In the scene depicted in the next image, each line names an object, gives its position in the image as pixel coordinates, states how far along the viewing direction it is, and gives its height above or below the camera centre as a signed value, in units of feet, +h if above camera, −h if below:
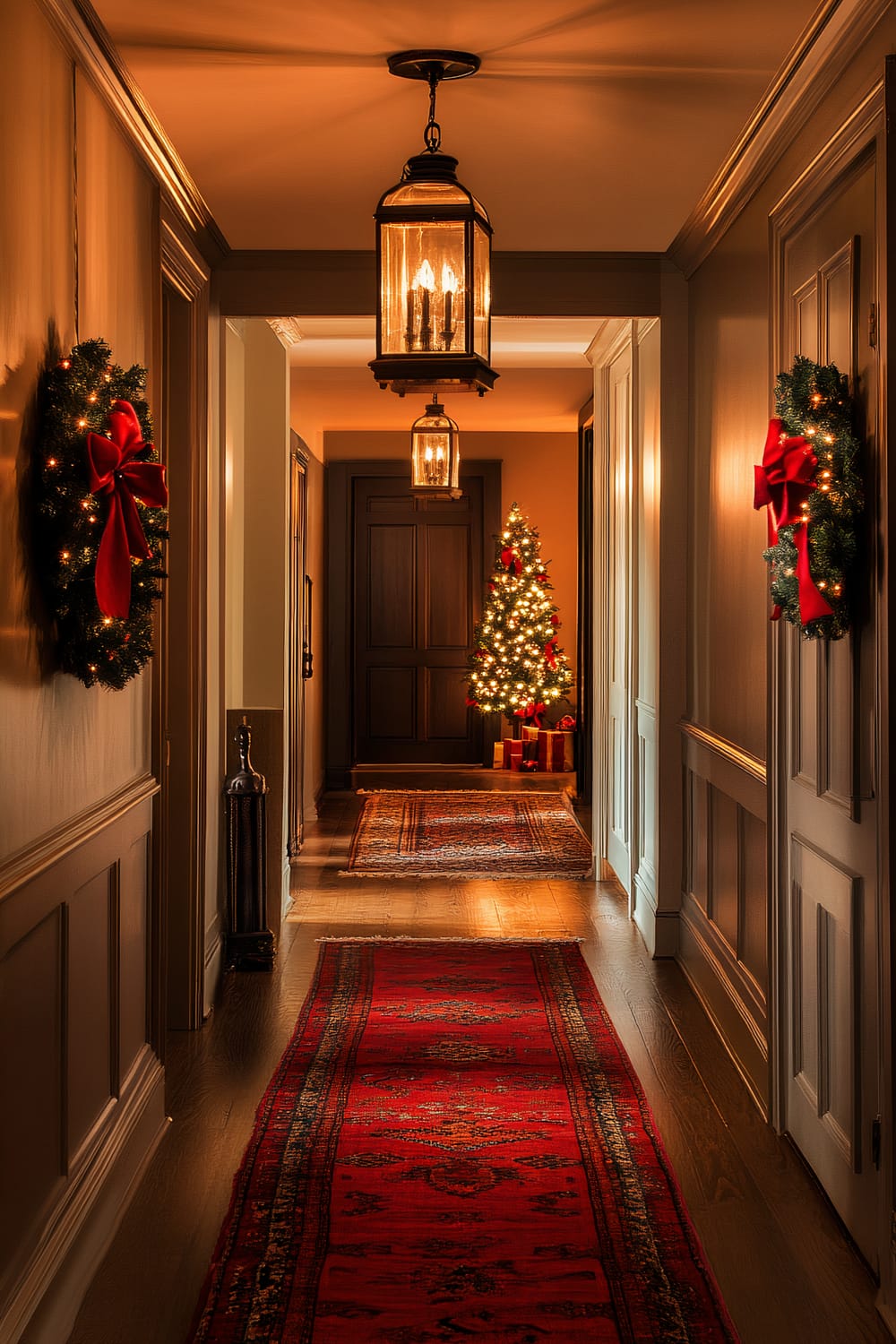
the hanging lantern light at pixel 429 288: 8.36 +2.44
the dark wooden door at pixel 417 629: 37.24 +0.85
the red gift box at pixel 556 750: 35.04 -2.54
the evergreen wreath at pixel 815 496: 8.92 +1.15
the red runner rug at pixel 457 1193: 8.45 -4.29
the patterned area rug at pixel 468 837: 23.57 -3.70
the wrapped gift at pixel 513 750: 35.42 -2.57
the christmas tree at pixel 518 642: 34.24 +0.40
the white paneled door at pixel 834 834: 9.02 -1.37
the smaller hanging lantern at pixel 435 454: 25.79 +4.13
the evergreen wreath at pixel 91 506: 8.29 +1.01
